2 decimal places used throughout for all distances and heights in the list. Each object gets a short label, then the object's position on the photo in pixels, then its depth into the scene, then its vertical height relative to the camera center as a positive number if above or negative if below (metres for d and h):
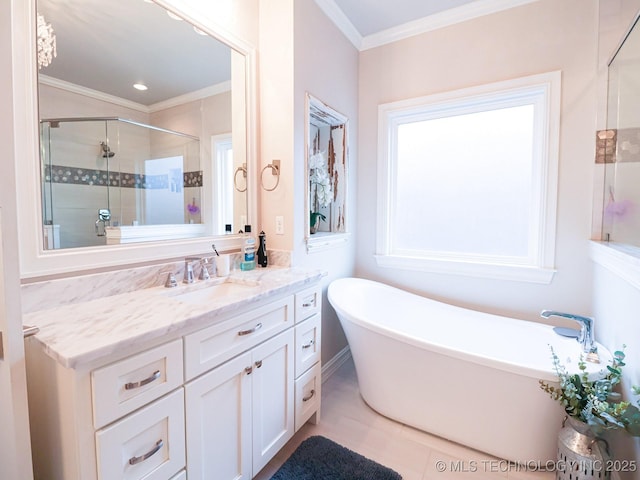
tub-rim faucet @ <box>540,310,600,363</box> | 1.56 -0.61
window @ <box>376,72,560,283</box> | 2.03 +0.34
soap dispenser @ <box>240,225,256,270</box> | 1.82 -0.20
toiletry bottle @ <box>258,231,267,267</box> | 1.94 -0.19
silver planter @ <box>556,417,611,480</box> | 1.24 -0.99
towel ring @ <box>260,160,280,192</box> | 1.95 +0.36
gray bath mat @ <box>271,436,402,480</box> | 1.43 -1.23
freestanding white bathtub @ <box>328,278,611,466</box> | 1.45 -0.85
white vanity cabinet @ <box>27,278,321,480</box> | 0.79 -0.60
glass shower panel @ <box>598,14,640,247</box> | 1.55 +0.44
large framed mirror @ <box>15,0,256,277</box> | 1.10 +0.43
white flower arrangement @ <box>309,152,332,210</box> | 2.30 +0.34
